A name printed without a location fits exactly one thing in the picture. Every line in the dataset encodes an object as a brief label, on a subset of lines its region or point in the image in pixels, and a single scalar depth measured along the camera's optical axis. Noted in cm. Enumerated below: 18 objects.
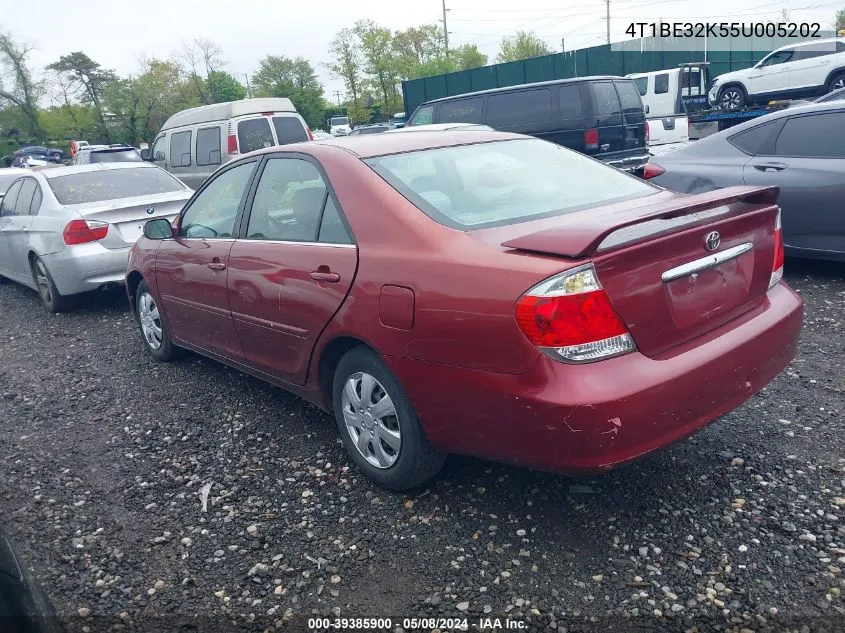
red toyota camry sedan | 250
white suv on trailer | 1594
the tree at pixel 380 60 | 5931
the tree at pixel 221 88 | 6266
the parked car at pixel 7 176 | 1205
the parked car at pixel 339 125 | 4319
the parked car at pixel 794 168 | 578
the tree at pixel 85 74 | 5953
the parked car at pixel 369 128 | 2523
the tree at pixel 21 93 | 5422
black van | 1148
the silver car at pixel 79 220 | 706
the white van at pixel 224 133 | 1370
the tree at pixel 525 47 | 6412
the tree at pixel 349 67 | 6000
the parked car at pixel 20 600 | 160
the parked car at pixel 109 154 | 1705
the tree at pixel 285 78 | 6191
